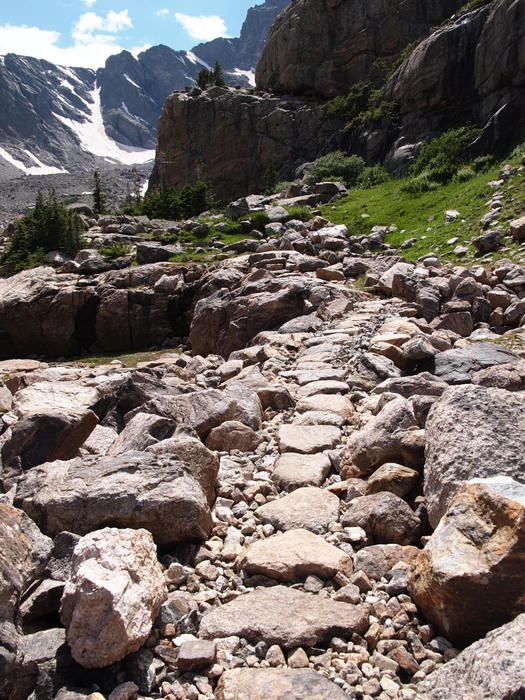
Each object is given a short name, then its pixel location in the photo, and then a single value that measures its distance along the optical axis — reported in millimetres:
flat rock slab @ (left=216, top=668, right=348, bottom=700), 3123
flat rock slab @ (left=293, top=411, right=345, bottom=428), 8023
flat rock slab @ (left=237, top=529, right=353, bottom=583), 4449
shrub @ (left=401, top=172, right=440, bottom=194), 29986
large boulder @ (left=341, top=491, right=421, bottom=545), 4930
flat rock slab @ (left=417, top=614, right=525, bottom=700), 2727
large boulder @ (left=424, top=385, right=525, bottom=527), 4645
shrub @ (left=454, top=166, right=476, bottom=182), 29366
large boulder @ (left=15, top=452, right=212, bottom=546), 4773
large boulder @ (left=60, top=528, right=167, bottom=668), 3475
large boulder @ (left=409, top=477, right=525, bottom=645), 3498
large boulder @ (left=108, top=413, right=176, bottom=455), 6316
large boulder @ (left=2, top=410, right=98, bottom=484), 6668
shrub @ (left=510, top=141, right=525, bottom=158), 28075
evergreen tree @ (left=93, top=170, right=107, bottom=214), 49481
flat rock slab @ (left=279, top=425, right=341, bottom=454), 7207
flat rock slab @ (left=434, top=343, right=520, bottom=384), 9117
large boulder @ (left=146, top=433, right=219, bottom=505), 5758
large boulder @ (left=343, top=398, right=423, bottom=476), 5918
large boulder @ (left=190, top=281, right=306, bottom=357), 16438
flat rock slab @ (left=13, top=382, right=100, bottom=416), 9203
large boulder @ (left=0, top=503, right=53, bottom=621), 3748
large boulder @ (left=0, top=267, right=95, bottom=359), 24172
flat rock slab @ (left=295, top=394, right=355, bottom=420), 8445
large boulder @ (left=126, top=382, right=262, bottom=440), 7773
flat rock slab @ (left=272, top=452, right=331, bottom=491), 6277
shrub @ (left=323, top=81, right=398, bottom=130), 49688
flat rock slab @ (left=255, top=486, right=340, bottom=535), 5344
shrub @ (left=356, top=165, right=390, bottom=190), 39262
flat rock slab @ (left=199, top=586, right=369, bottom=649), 3715
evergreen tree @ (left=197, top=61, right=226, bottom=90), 74188
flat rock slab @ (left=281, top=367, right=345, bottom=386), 10336
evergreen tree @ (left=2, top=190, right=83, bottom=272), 30734
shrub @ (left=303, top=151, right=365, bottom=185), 43500
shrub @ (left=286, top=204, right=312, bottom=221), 30453
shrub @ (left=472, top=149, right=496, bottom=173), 30242
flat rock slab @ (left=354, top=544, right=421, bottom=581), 4516
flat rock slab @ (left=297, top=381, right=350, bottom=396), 9570
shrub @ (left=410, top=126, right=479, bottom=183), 31328
